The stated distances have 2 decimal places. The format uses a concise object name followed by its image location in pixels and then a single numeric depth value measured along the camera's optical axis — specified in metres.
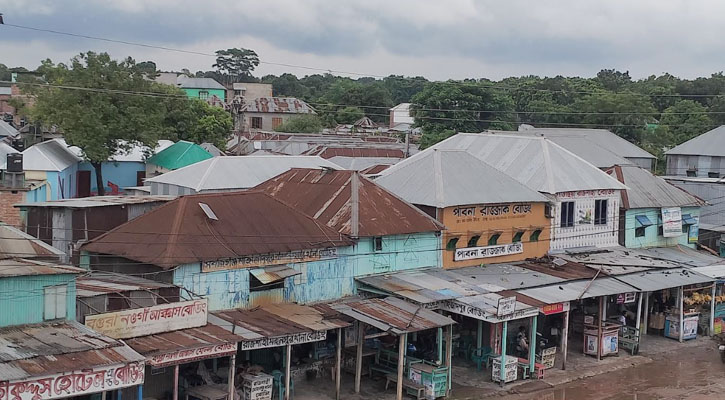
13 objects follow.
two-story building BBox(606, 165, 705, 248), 32.41
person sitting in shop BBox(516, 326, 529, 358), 25.09
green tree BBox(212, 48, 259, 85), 142.38
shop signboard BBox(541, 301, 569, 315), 24.08
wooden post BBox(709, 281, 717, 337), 30.07
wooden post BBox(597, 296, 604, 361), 26.55
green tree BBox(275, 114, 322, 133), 76.19
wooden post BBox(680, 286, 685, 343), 28.91
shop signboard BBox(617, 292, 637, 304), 27.05
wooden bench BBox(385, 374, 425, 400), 21.70
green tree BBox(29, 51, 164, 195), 39.75
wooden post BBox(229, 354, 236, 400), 18.66
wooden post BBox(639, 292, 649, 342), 29.17
